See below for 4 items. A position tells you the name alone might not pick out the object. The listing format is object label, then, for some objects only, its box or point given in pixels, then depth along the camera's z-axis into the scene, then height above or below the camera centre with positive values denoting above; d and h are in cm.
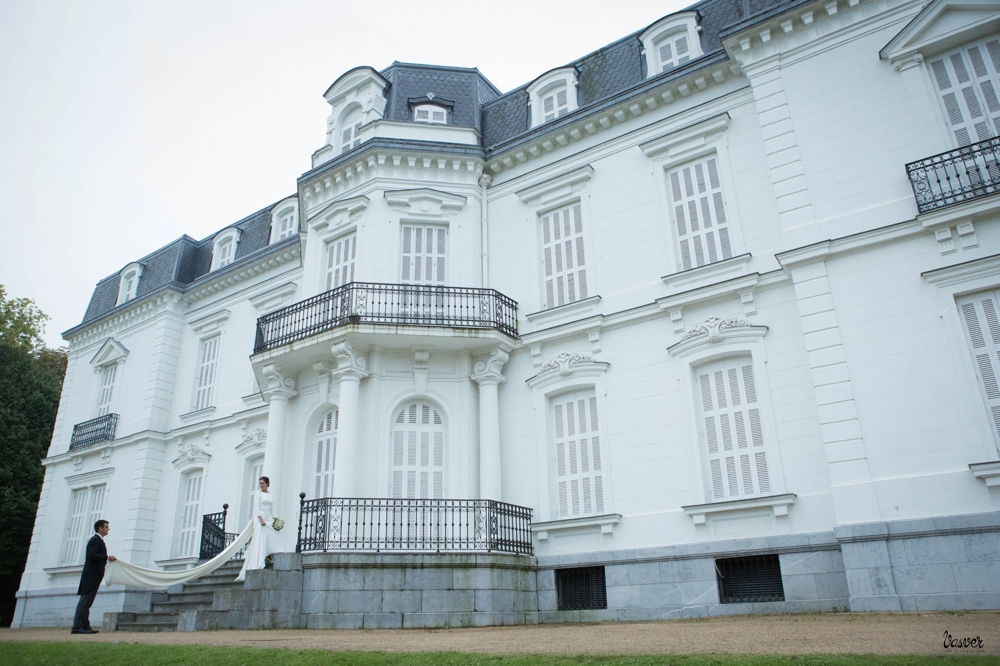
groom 1009 +43
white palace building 1005 +434
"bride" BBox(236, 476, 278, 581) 1180 +111
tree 2439 +640
